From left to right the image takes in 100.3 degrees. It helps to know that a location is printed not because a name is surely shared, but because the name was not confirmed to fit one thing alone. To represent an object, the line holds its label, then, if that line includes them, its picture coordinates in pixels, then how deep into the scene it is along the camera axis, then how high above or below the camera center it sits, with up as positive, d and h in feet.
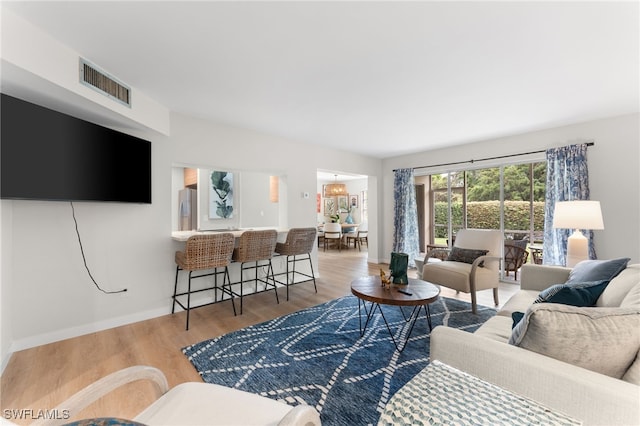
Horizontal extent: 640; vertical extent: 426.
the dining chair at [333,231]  26.20 -1.61
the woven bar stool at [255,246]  10.68 -1.26
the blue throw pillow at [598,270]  6.00 -1.42
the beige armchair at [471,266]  10.27 -2.19
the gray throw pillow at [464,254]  11.39 -1.81
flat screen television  5.94 +1.61
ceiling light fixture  25.90 +2.47
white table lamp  9.85 -0.35
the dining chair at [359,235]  27.61 -2.22
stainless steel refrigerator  15.57 +0.46
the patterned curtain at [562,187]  11.99 +1.14
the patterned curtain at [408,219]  18.51 -0.36
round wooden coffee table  7.04 -2.25
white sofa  2.88 -1.92
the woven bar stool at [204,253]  9.18 -1.33
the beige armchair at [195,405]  2.96 -2.48
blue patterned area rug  5.60 -3.78
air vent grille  6.83 +3.75
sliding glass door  14.56 +0.60
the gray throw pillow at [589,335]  3.13 -1.49
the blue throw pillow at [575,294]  4.90 -1.55
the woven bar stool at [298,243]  12.35 -1.29
